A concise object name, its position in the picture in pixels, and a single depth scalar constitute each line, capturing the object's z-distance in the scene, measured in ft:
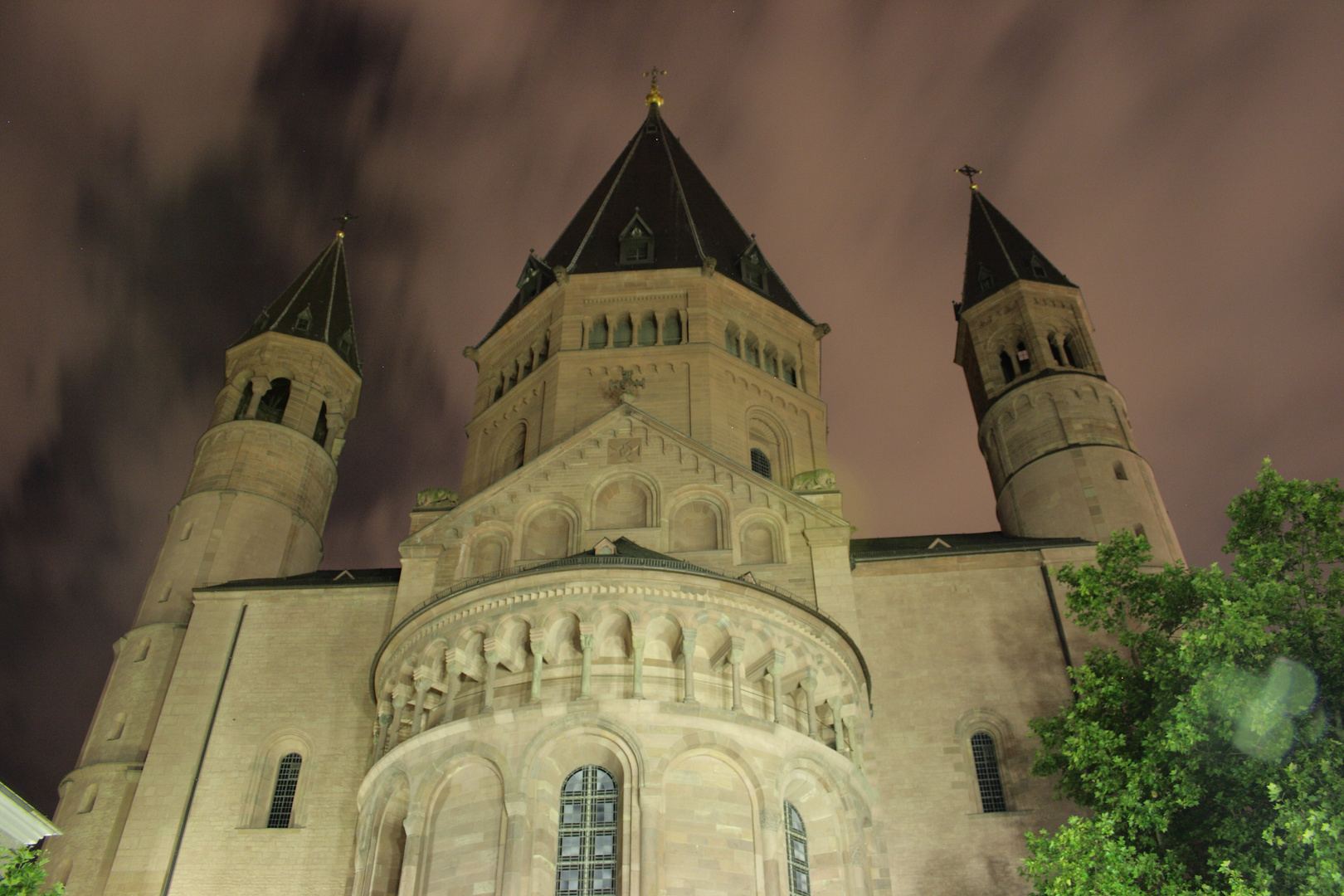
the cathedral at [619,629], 64.69
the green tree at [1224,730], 50.39
